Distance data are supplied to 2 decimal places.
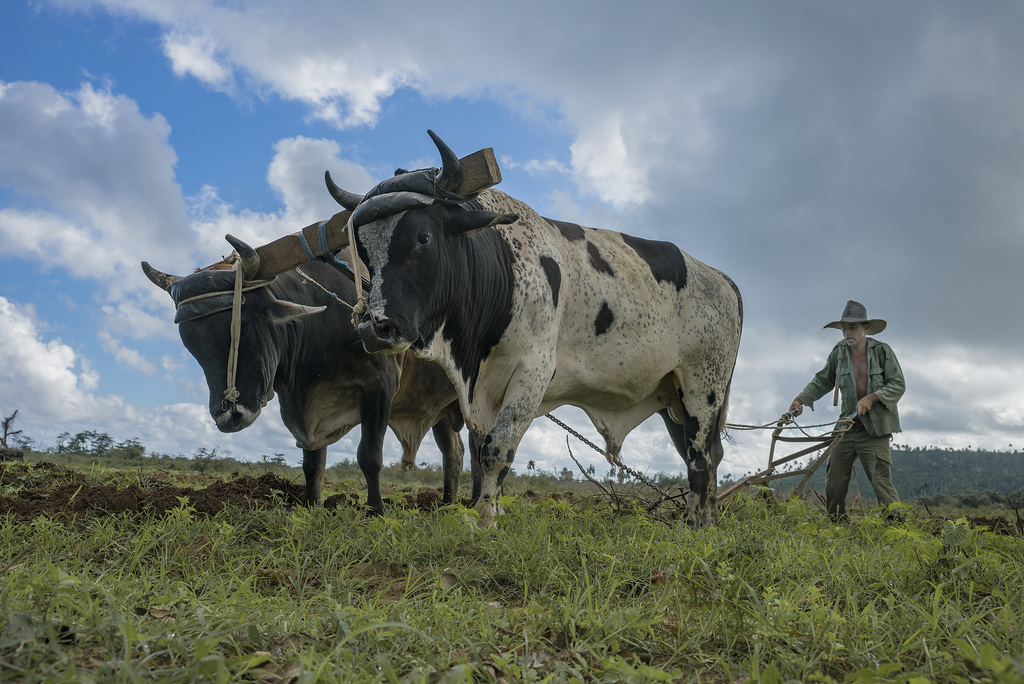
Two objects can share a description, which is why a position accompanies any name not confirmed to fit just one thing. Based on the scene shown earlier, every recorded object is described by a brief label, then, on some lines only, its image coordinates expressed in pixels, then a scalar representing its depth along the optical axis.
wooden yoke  5.01
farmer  7.48
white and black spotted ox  4.25
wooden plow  6.76
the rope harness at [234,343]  4.98
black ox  5.06
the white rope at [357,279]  4.16
